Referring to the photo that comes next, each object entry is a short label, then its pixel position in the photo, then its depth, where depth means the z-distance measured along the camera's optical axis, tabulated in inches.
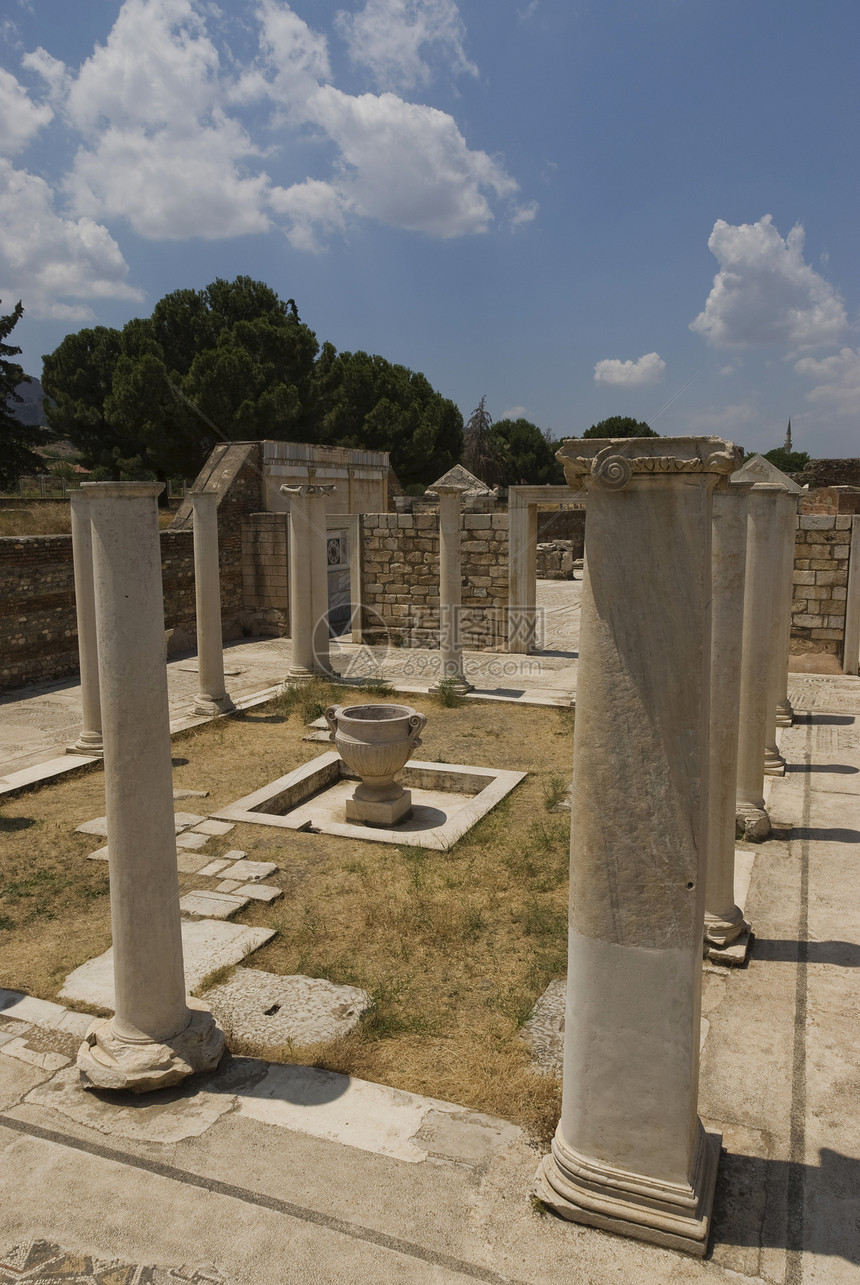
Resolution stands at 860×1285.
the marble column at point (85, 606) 347.9
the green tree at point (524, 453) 2118.6
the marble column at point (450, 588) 502.6
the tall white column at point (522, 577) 634.8
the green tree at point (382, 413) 1422.2
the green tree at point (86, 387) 1261.1
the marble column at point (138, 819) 156.3
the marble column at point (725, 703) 200.1
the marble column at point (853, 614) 548.7
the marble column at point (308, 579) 496.1
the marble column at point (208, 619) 446.3
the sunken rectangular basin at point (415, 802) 299.3
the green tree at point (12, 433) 1015.3
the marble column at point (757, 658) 262.8
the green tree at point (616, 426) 2225.1
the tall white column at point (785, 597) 337.8
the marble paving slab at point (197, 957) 194.1
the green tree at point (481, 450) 1851.6
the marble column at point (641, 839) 111.7
